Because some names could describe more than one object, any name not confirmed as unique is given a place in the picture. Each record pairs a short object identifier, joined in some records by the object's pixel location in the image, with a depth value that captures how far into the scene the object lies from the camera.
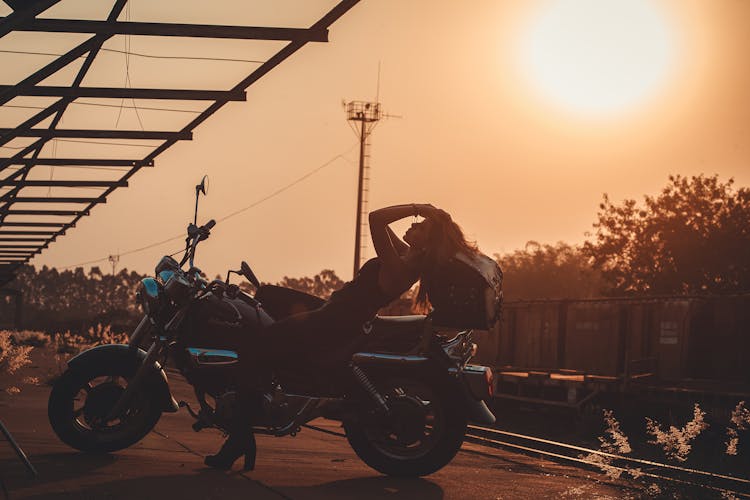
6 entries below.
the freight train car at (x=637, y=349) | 25.00
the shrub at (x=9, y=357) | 17.52
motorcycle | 6.88
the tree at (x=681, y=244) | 58.56
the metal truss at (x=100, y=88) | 13.27
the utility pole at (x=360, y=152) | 51.09
